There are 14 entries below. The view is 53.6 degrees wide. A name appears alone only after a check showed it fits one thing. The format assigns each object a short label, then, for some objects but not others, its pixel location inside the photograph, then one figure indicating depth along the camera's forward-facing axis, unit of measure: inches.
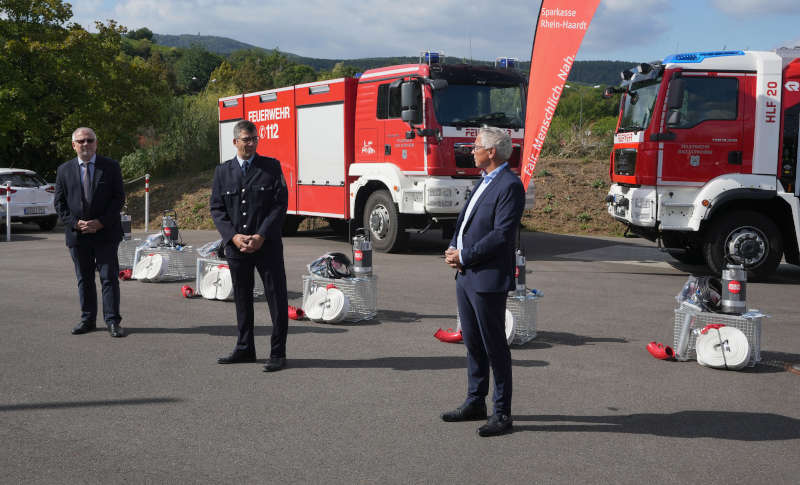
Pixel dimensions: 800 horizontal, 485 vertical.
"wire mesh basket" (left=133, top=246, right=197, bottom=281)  421.7
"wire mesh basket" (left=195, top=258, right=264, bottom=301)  362.6
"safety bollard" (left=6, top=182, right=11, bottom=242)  676.1
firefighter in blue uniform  242.5
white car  762.2
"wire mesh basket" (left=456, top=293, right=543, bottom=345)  280.8
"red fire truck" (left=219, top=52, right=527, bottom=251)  518.3
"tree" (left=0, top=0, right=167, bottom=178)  1094.4
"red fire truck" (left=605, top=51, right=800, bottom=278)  433.4
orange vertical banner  403.5
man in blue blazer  180.2
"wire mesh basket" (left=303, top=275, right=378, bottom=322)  317.4
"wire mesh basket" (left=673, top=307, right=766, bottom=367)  250.1
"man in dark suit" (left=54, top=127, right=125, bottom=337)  290.0
